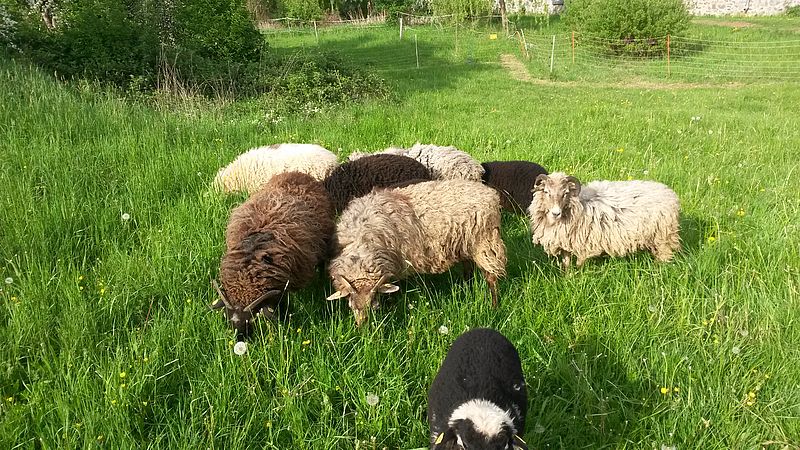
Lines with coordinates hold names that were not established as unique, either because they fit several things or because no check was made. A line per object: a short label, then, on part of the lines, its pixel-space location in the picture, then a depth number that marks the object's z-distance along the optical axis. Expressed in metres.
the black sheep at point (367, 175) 4.98
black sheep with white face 1.92
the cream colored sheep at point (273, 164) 5.84
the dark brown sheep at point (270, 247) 3.29
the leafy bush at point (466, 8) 27.33
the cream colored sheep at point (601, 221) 4.29
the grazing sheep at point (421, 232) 3.59
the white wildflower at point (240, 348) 2.69
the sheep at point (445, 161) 5.62
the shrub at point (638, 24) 20.80
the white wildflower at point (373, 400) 2.48
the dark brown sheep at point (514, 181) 5.53
